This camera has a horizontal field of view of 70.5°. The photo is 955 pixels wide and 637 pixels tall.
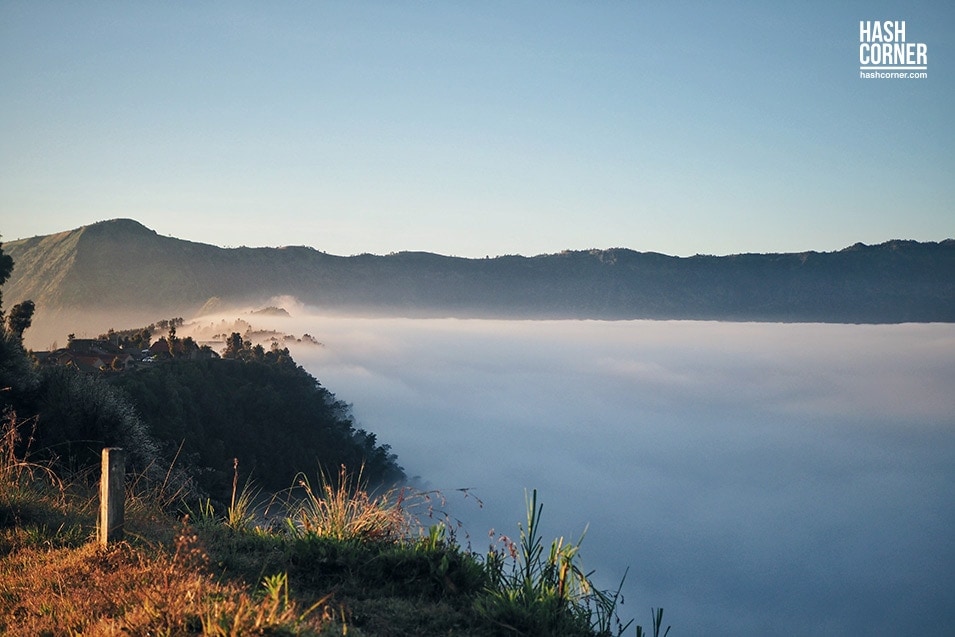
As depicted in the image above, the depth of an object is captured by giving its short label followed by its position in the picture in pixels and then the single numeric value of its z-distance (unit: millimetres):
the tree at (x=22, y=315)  36788
